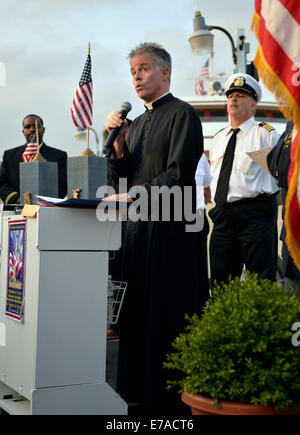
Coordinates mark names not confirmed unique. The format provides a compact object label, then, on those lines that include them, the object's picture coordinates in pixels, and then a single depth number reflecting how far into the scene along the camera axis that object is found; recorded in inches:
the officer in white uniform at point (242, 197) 199.0
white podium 121.6
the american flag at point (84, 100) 163.5
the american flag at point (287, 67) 96.1
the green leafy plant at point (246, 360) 85.9
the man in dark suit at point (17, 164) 231.3
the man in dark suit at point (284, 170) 149.2
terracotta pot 85.7
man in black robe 137.8
